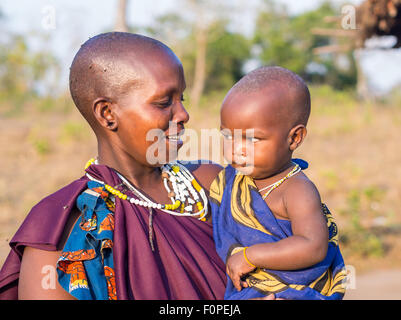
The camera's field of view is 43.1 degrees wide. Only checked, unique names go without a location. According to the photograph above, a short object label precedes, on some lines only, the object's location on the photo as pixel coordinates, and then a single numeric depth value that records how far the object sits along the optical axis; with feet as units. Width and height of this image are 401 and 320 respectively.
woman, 5.32
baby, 5.57
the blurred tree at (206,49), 55.62
